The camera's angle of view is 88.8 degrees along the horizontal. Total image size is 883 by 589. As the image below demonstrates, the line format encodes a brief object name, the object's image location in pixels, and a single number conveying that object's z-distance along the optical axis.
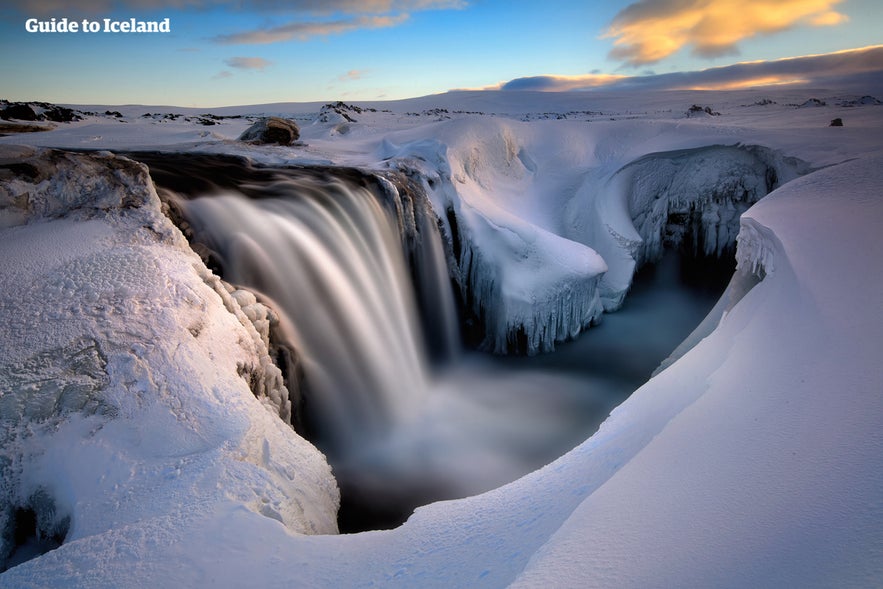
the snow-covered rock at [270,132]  10.05
